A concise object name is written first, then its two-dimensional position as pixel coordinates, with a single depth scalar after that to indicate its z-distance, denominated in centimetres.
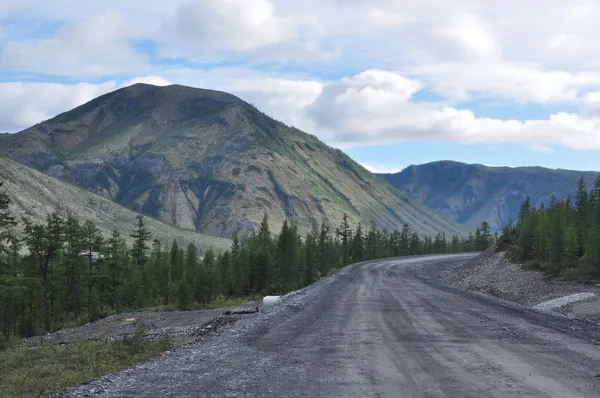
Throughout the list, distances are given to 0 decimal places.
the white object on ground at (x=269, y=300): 3828
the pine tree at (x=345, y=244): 10258
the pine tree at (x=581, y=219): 3904
